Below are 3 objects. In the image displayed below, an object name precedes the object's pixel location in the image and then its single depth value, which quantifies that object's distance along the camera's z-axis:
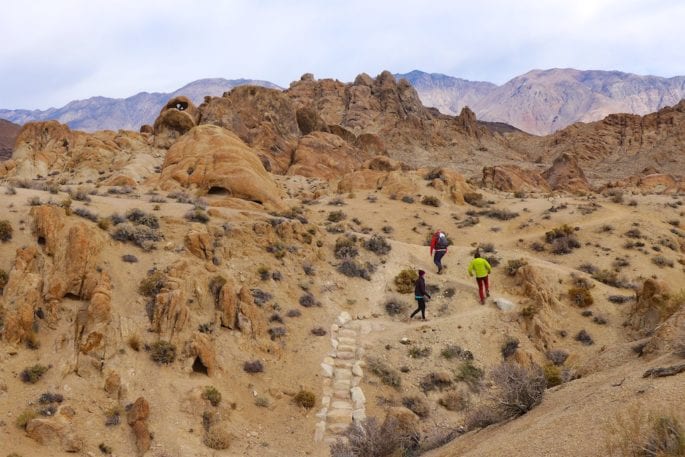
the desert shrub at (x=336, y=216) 28.58
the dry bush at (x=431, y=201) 32.42
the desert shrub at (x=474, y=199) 33.84
